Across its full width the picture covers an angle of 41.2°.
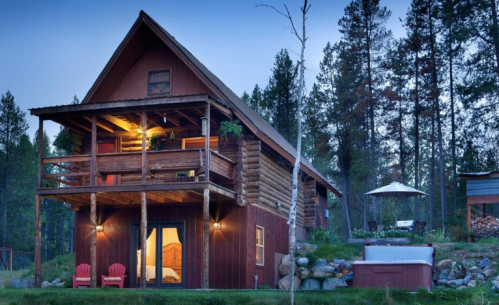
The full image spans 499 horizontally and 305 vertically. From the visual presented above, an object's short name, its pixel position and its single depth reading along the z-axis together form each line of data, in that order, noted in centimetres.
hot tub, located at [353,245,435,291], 1634
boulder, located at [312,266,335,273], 2139
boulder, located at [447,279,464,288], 1927
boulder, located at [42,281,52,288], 2202
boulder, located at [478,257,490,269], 2027
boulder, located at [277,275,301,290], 2110
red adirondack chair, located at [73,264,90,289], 2031
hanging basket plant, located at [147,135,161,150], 2248
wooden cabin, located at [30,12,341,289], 1941
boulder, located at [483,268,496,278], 1936
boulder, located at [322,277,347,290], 2023
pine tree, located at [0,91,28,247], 4534
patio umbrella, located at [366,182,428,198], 2684
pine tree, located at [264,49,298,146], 4069
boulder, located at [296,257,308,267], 2188
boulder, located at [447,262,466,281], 1997
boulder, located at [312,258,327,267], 2182
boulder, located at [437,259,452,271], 2049
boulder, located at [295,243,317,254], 2466
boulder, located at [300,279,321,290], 2045
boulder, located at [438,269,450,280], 2014
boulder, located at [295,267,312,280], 2143
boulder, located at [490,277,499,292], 1602
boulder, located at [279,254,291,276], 2333
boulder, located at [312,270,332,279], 2123
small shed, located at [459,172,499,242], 2438
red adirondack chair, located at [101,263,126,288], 1994
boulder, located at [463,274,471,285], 1924
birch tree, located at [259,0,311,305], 1525
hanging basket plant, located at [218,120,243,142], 2006
